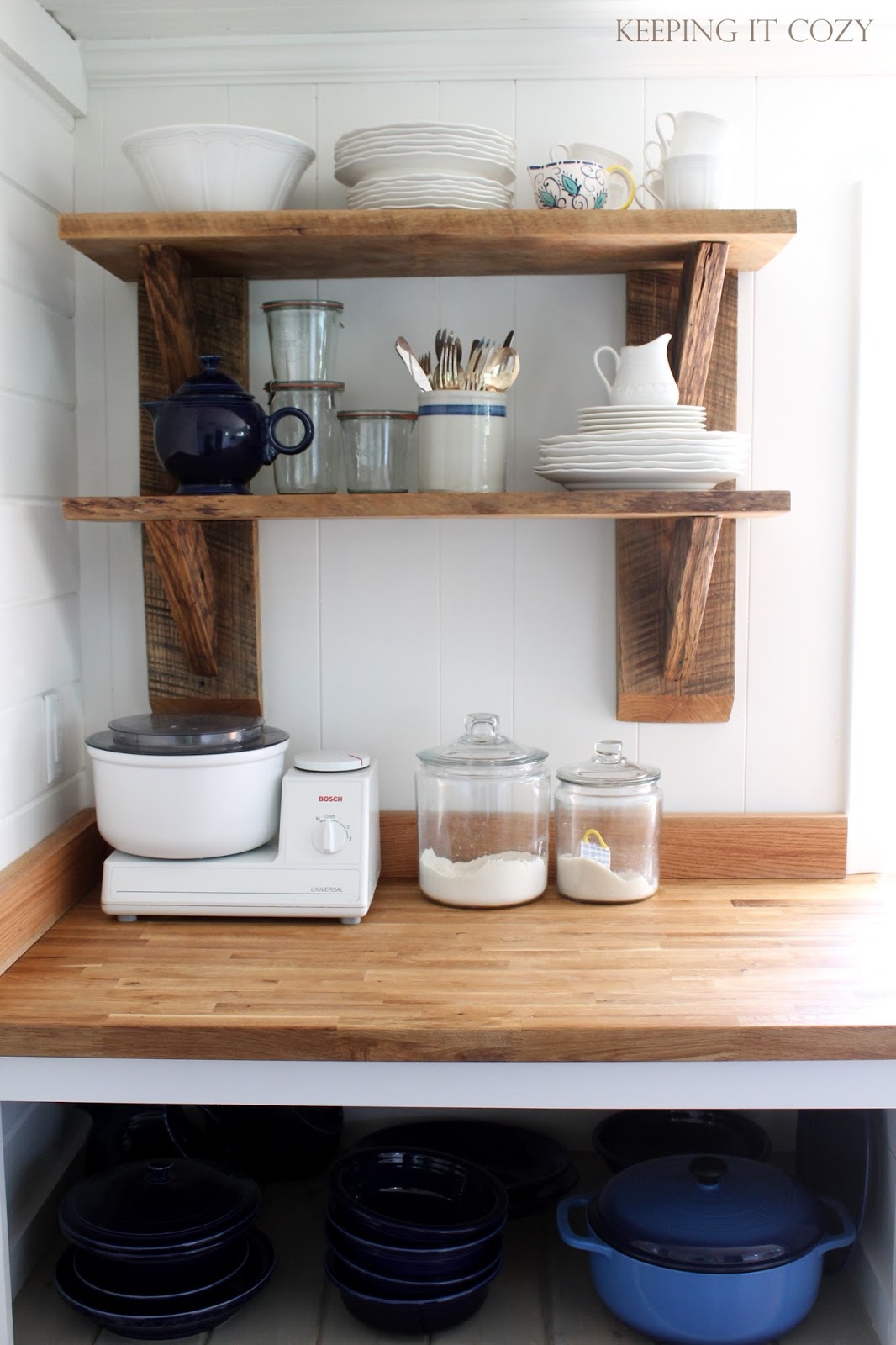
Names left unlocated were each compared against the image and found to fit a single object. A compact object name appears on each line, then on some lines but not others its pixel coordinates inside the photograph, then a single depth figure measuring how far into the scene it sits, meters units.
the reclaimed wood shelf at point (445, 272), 1.67
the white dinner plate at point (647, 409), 1.66
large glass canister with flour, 1.83
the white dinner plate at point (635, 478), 1.66
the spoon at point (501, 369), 1.75
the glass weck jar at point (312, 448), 1.81
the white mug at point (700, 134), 1.67
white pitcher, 1.71
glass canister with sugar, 1.84
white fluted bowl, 1.67
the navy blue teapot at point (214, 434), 1.69
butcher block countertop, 1.42
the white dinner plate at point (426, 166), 1.68
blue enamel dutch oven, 1.55
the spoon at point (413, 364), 1.73
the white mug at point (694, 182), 1.69
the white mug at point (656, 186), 1.75
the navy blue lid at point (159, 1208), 1.59
